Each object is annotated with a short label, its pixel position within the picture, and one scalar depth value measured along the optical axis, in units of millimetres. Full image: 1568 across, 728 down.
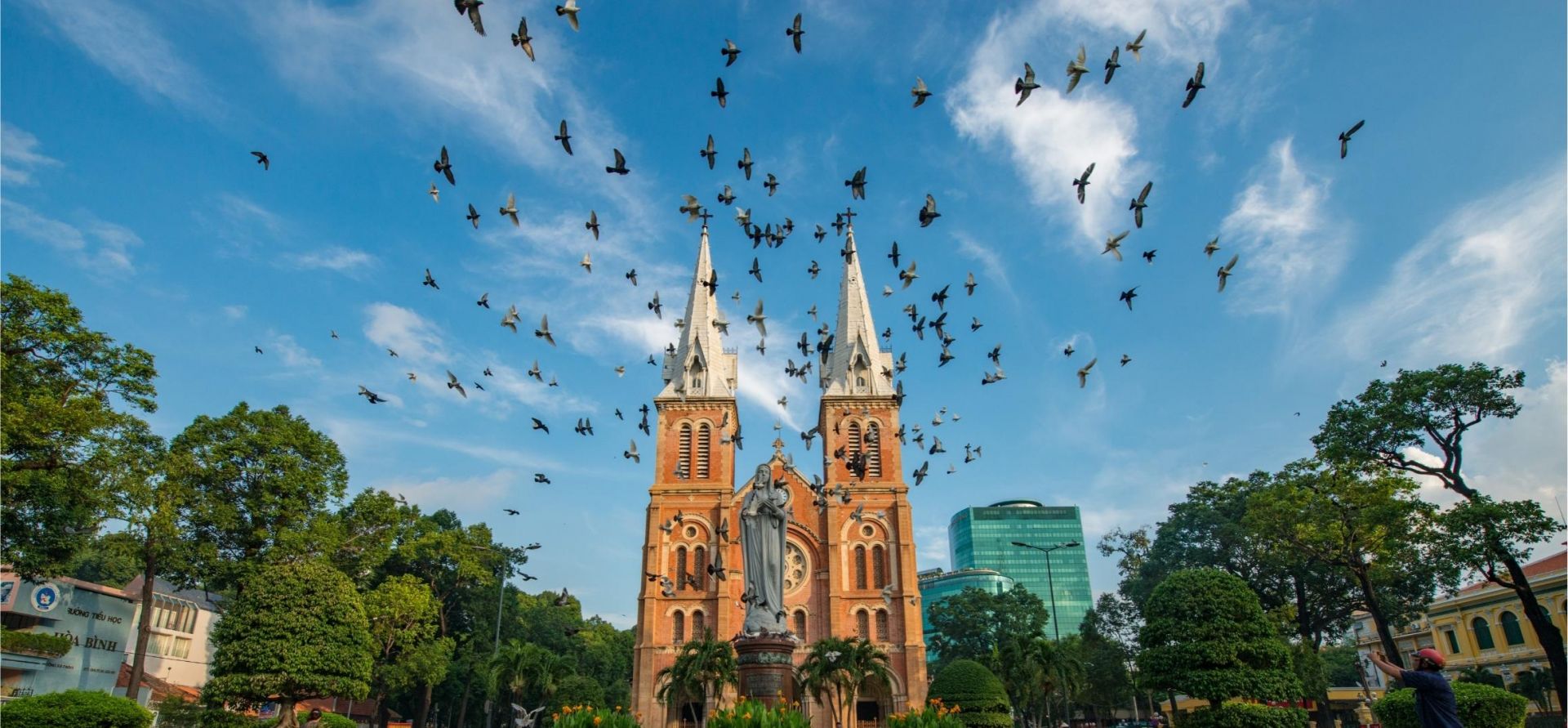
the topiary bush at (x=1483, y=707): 15180
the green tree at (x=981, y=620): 47375
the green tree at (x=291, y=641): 17641
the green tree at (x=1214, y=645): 17672
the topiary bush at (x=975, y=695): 25141
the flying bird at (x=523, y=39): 10472
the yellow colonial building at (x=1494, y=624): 32750
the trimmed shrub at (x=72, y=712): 15445
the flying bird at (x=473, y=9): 9549
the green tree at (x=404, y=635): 29156
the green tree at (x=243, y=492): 24516
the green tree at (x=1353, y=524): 21859
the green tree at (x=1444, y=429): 19766
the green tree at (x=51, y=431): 18188
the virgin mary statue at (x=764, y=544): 16297
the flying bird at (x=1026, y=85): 11297
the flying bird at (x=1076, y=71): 10977
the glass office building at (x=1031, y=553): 121688
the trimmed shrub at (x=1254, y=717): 15711
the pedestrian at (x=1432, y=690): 6723
